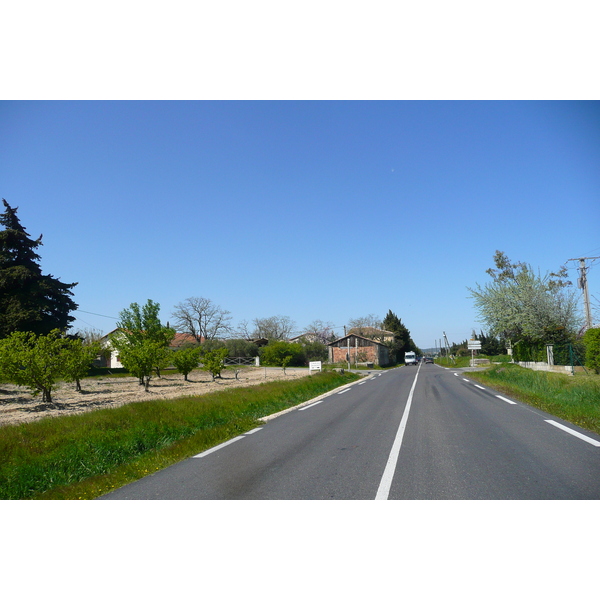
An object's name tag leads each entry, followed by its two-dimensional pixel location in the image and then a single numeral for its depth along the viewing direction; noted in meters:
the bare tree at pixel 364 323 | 109.08
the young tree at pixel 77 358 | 17.67
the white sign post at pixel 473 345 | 54.97
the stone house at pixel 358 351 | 75.12
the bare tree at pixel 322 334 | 98.19
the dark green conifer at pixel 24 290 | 36.66
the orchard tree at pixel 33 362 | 15.74
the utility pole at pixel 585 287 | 28.33
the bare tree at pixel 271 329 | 91.70
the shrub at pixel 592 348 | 19.91
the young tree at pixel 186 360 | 30.97
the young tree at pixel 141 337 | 23.30
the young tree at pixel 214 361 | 31.41
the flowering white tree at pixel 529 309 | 30.50
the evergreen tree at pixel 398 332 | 102.38
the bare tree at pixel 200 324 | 72.81
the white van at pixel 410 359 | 77.44
